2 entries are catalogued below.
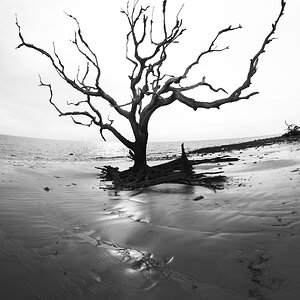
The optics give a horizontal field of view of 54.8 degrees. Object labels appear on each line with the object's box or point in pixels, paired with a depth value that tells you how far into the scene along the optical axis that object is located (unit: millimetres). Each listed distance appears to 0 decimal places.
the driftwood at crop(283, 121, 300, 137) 25078
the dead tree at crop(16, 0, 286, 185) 9203
